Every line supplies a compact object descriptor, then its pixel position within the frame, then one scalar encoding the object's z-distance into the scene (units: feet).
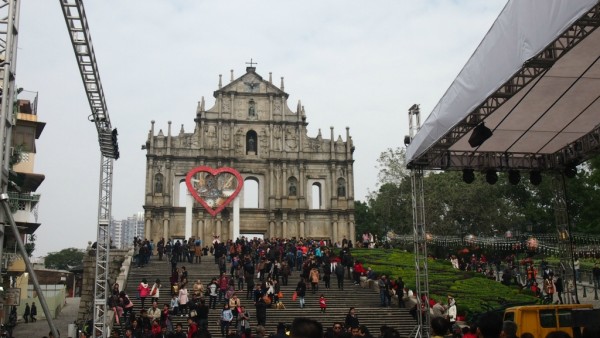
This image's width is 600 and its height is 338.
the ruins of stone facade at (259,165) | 159.84
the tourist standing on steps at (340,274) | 87.28
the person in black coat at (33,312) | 118.77
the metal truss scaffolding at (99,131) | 56.56
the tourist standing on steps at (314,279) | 85.25
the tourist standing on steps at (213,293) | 76.28
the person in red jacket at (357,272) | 94.21
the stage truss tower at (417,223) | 59.41
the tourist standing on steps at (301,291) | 77.19
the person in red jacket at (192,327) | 56.85
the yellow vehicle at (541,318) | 43.98
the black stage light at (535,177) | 63.34
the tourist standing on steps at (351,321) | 59.98
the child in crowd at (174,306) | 73.15
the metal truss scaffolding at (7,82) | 38.93
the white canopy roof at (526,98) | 35.32
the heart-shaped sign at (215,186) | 145.28
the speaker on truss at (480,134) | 50.47
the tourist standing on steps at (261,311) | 68.23
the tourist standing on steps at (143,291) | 75.36
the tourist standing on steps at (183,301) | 73.10
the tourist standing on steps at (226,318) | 66.49
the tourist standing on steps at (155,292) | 75.56
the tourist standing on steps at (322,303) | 75.92
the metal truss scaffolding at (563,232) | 61.11
